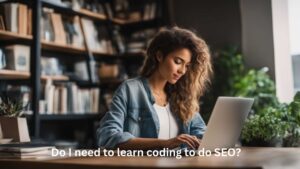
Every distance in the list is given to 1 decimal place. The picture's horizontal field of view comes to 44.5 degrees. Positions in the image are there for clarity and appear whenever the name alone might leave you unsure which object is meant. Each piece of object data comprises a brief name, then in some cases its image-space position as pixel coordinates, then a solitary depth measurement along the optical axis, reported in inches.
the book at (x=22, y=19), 113.6
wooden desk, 44.4
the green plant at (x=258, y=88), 115.3
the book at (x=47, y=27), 123.9
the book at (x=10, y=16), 110.9
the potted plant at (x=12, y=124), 76.7
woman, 74.4
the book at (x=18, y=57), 111.4
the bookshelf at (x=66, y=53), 114.3
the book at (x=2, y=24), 109.3
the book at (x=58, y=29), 127.9
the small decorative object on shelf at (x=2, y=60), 108.7
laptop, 56.7
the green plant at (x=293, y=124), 86.1
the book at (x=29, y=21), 117.0
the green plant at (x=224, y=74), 124.7
